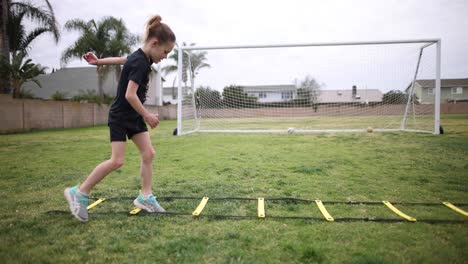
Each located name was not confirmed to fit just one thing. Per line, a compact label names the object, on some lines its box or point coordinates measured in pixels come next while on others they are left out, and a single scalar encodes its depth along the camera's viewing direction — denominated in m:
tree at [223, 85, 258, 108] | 15.42
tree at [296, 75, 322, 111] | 15.26
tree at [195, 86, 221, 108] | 14.47
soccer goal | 12.09
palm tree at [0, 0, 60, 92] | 17.03
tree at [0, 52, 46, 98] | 16.88
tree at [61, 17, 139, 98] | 26.64
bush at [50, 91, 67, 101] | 23.56
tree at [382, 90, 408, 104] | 13.17
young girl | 2.68
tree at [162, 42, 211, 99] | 13.15
